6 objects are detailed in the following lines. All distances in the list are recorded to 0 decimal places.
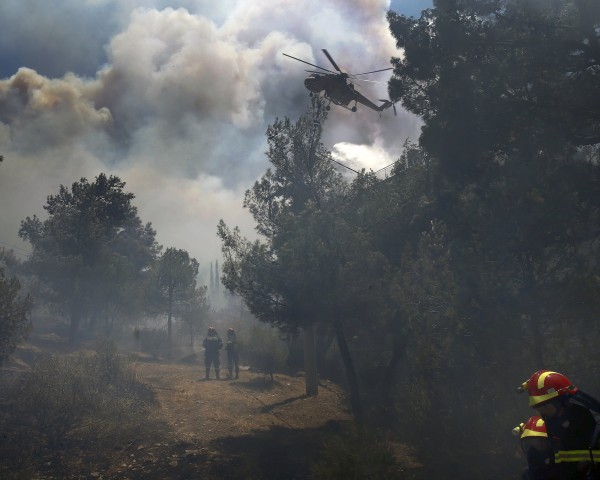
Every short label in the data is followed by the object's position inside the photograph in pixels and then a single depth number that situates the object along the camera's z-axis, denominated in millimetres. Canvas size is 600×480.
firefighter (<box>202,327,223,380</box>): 18641
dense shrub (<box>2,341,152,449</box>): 9398
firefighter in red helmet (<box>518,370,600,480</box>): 3514
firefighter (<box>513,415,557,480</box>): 3706
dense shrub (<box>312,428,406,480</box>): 6129
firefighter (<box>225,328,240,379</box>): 19188
